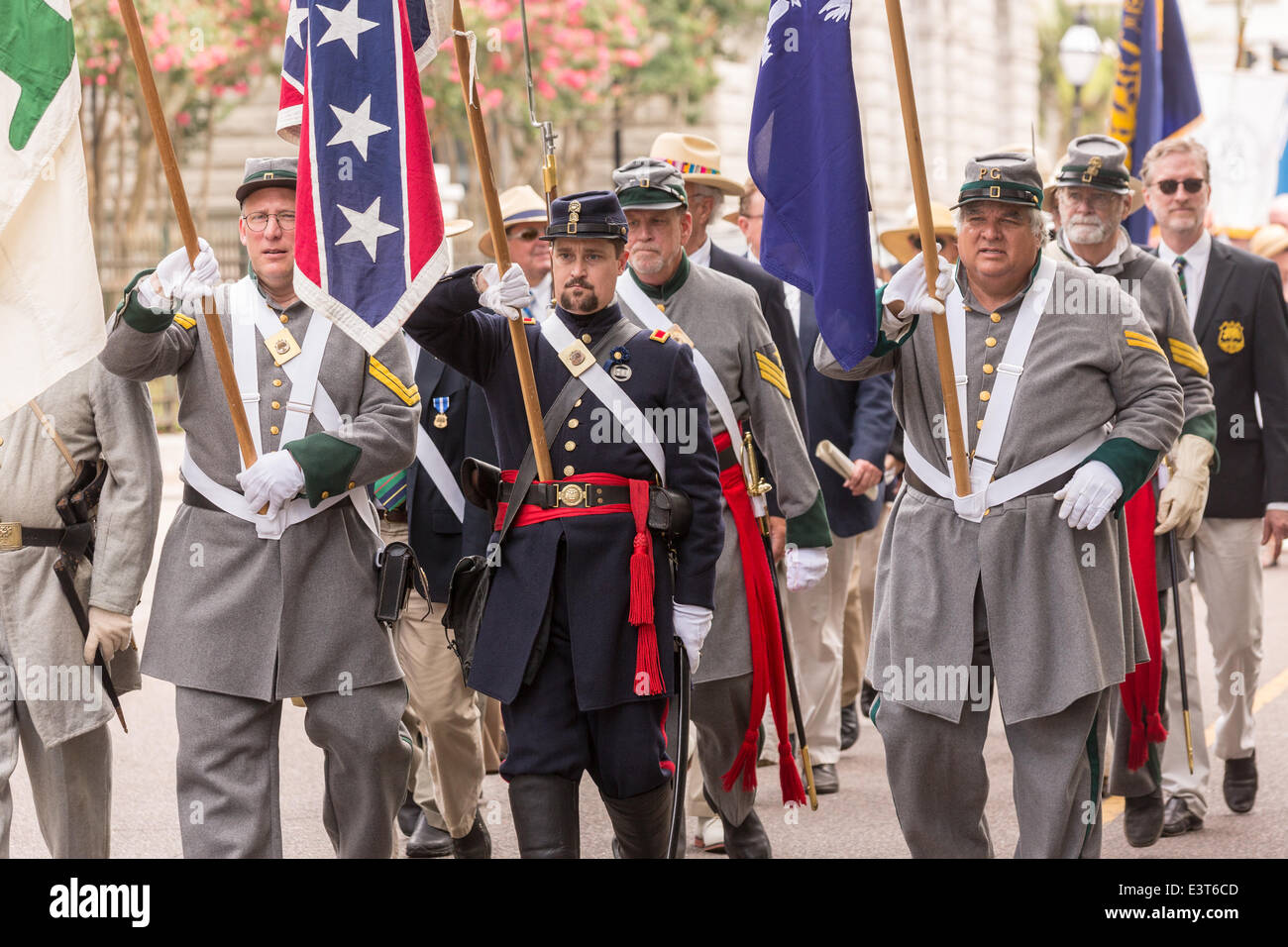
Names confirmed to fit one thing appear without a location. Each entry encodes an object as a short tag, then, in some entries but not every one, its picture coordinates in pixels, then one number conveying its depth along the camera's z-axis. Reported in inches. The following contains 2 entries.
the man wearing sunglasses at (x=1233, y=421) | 298.5
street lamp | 716.0
